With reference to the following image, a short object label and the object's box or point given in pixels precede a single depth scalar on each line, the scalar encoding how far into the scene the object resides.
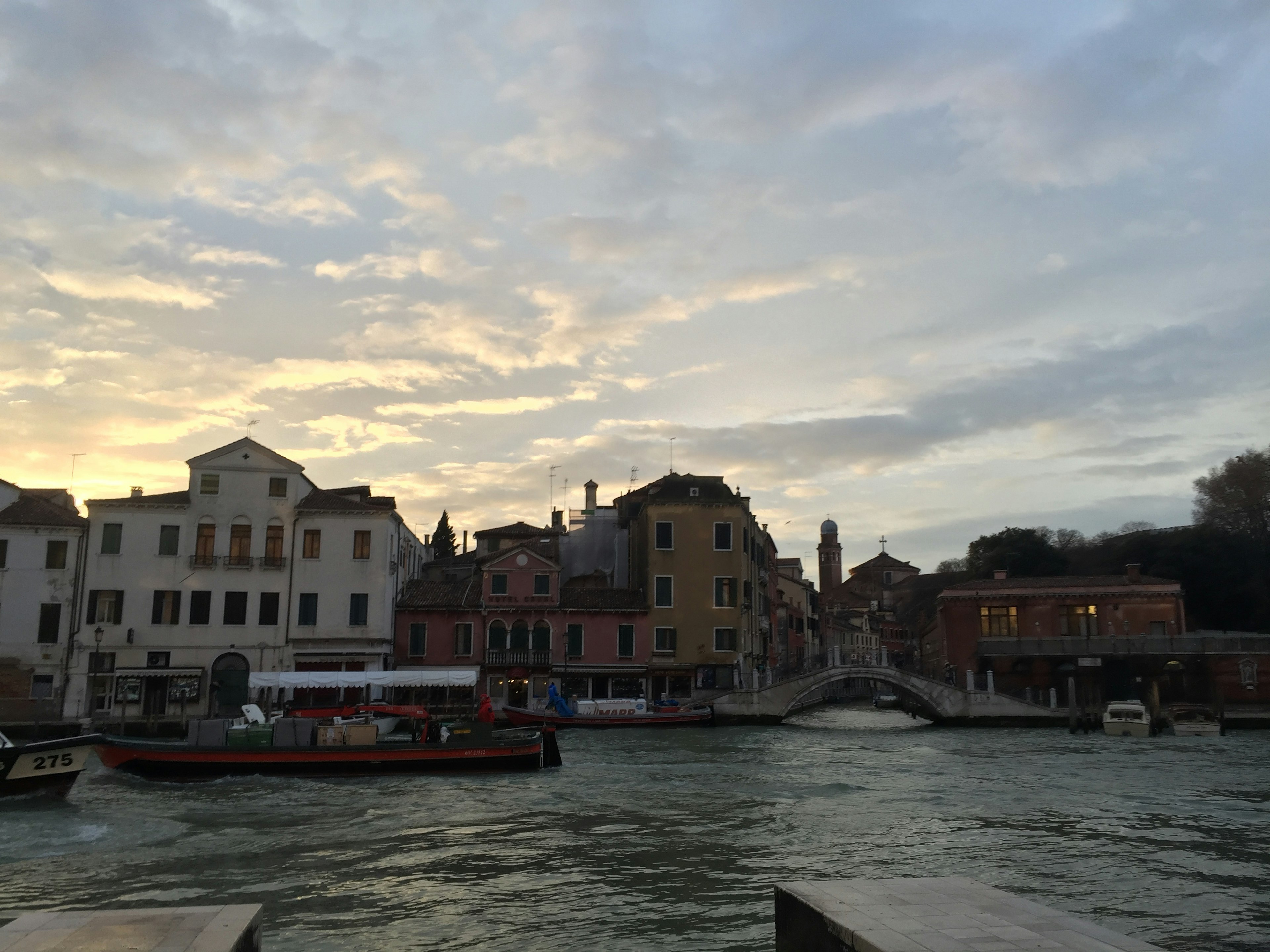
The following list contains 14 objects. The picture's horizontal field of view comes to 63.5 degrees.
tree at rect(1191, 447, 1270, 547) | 65.19
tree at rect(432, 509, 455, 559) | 80.56
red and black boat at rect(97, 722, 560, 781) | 22.66
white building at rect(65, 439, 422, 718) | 37.62
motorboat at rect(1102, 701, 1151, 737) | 37.72
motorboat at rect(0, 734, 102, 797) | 18.23
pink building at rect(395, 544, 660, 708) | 42.81
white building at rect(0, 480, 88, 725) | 36.59
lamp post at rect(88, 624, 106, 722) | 35.69
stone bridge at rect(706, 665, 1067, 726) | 41.97
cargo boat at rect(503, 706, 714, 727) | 36.75
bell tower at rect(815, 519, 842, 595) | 130.25
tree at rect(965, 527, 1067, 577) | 67.06
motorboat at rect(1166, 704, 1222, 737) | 37.84
